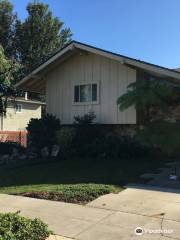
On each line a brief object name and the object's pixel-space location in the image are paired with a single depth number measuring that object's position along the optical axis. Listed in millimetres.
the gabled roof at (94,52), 7415
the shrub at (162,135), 6281
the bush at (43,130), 8814
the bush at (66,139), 8300
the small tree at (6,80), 10408
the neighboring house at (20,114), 17137
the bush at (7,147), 9605
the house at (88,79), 8316
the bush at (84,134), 8323
